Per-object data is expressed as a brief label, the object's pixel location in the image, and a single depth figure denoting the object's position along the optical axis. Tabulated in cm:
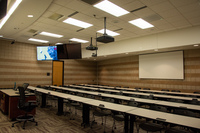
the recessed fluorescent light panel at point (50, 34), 825
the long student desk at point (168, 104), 380
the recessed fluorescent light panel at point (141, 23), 608
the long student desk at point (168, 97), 504
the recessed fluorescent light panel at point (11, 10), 469
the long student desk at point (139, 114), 255
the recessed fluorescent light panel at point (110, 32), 752
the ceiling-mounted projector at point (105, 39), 524
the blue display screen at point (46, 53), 985
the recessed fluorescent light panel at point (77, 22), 614
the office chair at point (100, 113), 406
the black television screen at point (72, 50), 872
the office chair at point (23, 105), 436
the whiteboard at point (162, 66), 872
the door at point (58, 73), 1241
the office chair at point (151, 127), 292
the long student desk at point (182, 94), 622
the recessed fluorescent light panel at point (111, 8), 464
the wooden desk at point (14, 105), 498
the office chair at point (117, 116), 366
